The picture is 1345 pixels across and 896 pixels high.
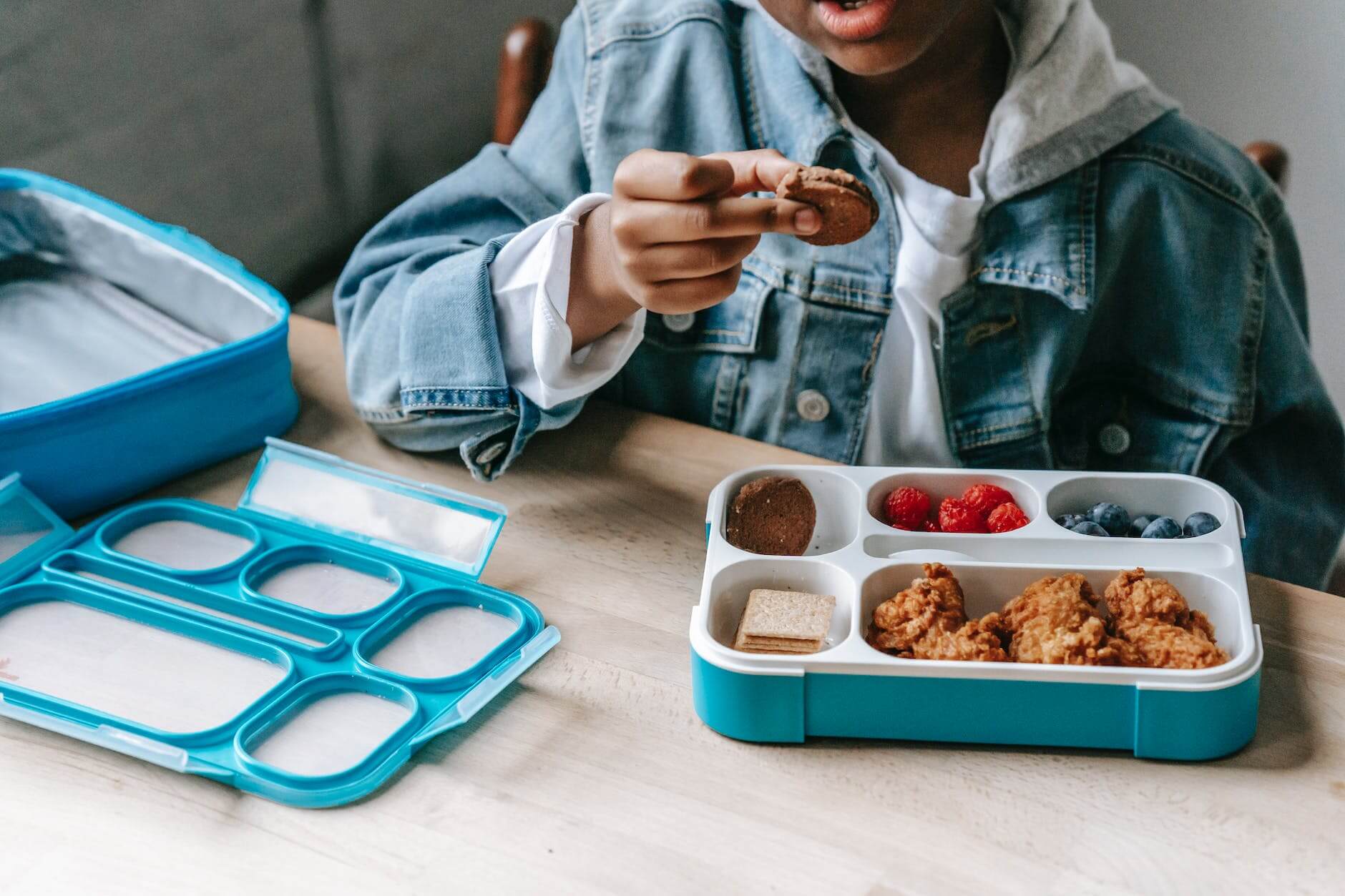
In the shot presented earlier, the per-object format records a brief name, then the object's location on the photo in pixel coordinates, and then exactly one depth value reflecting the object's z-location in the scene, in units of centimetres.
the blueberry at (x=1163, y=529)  89
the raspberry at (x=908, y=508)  94
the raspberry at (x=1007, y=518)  92
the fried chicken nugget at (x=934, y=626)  77
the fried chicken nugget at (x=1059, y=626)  76
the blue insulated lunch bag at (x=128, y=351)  101
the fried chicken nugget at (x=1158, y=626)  76
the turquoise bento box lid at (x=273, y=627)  78
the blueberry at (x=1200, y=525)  89
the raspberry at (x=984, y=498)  94
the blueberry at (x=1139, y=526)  92
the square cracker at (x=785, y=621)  79
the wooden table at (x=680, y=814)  69
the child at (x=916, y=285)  107
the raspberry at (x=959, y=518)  93
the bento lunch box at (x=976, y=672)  75
